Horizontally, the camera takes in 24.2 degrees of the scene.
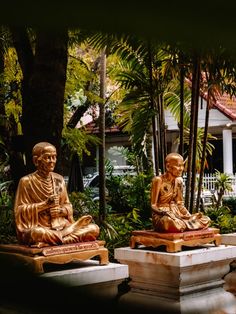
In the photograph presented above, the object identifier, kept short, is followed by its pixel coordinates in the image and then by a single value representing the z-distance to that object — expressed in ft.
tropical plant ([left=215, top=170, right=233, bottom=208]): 31.92
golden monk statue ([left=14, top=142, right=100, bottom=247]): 11.66
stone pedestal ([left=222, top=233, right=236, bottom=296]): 16.82
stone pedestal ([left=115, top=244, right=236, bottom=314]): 13.64
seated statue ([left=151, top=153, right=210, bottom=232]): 14.01
